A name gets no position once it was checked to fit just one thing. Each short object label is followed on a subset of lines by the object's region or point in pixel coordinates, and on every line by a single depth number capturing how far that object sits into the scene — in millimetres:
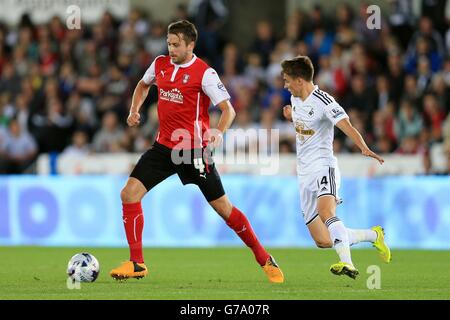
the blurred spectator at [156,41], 21828
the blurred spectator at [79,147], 19922
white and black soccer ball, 10531
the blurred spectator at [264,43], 21156
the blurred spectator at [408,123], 18536
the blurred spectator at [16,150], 20422
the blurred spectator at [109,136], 19891
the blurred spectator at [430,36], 19531
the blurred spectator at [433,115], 18531
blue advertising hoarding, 16531
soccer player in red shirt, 10711
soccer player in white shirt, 10672
